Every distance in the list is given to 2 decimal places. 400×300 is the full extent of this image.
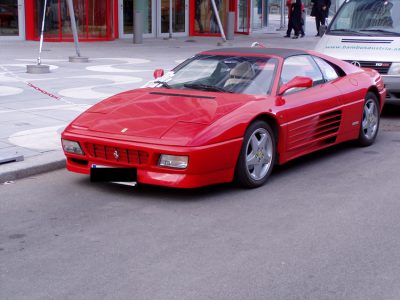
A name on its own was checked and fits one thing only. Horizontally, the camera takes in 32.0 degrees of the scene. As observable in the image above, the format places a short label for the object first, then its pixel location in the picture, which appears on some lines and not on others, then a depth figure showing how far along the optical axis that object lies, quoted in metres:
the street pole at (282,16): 34.88
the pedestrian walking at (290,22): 27.78
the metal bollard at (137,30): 22.84
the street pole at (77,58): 16.95
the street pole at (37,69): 14.47
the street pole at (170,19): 26.56
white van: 10.68
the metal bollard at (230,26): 24.31
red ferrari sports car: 6.20
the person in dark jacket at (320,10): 27.94
